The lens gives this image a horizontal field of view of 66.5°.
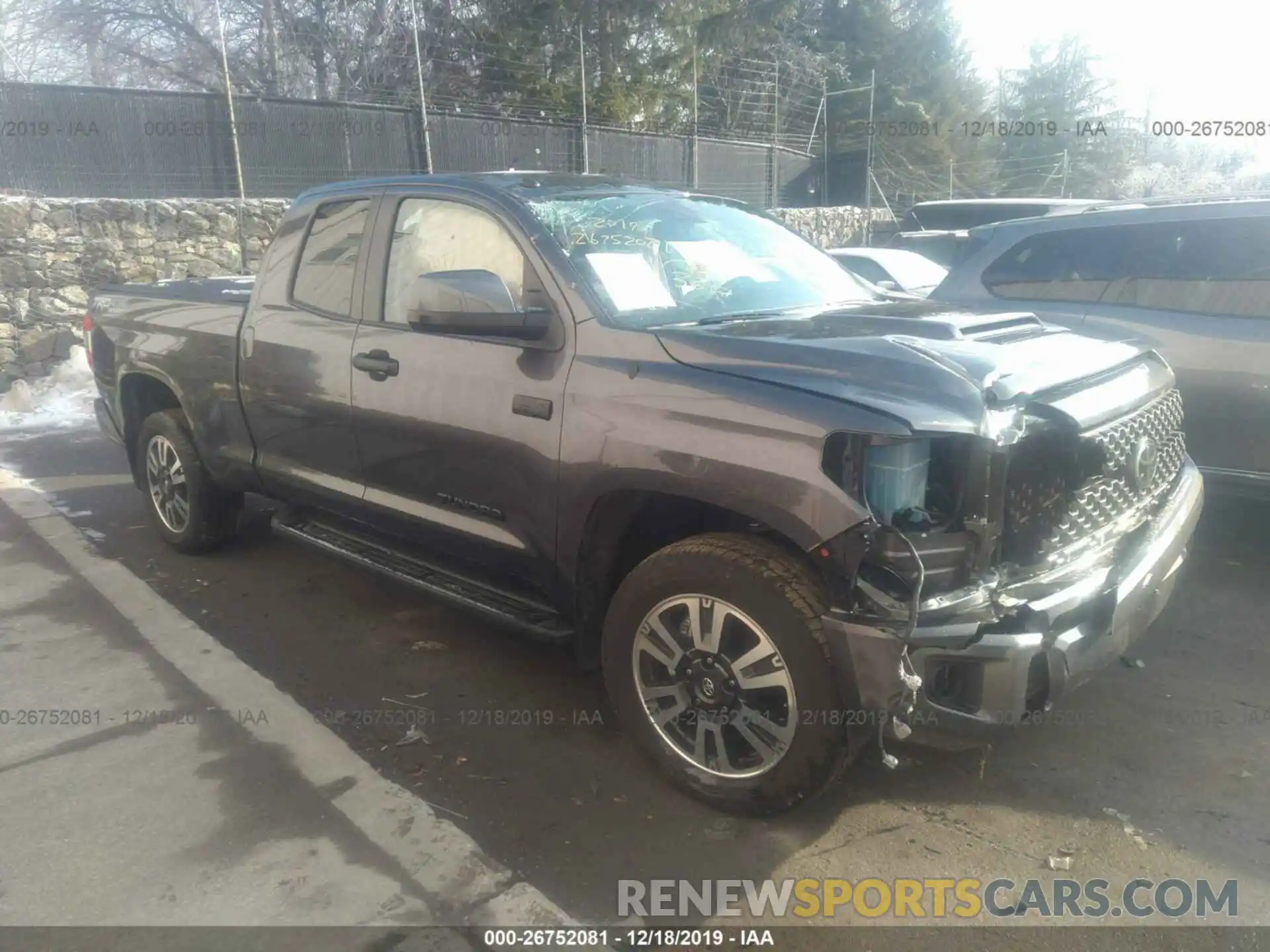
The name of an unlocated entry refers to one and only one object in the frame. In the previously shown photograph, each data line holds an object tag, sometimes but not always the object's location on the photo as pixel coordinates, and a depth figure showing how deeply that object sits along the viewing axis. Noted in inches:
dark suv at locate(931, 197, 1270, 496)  181.0
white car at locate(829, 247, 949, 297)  362.0
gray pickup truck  100.7
